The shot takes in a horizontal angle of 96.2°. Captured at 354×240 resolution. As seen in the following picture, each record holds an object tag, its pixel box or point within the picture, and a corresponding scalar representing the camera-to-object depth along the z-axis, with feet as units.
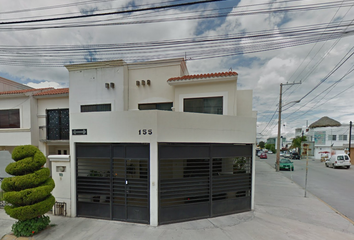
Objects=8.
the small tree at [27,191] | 15.28
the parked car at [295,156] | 109.55
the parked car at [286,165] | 60.41
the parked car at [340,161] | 65.16
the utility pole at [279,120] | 57.94
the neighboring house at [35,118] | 32.48
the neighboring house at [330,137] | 102.49
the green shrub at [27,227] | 15.76
